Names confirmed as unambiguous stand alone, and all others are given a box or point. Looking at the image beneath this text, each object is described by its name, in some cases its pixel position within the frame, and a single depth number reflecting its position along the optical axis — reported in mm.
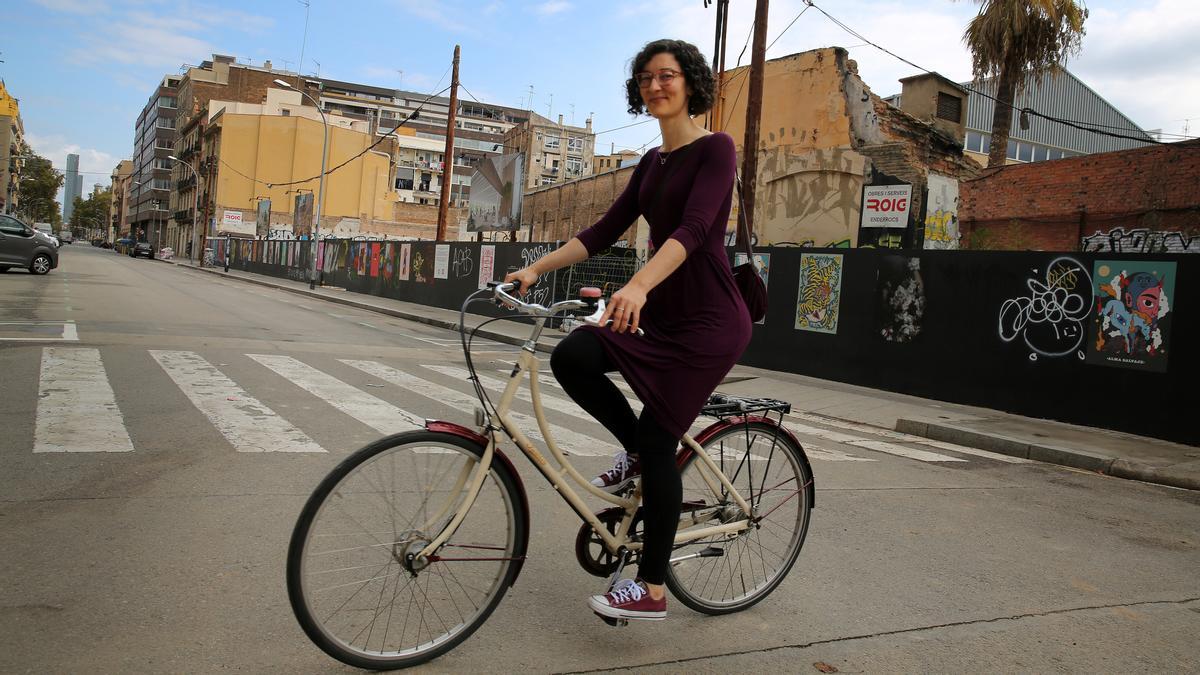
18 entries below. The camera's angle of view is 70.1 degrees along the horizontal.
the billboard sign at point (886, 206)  19984
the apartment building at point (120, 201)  144038
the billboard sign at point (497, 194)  29984
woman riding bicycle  2781
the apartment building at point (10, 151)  89000
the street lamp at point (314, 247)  33975
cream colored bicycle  2539
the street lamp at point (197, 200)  68819
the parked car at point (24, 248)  24281
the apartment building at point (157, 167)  101750
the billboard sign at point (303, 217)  53781
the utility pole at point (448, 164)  28609
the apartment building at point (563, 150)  89125
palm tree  20547
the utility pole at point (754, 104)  15398
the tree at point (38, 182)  109625
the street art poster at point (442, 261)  26672
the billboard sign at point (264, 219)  61178
